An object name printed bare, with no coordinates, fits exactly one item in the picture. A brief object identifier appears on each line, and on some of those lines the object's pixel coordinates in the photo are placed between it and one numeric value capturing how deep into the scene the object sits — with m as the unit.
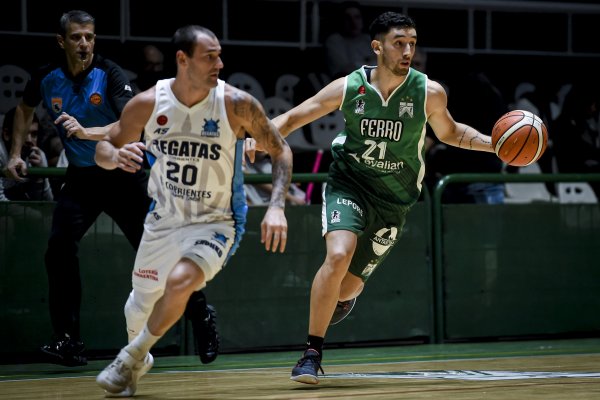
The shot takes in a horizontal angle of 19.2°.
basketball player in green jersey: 12.36
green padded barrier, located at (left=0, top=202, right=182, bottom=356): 15.13
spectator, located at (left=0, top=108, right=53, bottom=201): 15.57
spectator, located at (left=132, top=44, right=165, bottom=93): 17.65
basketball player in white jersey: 10.29
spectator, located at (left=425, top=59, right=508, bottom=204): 18.19
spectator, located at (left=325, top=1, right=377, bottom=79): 19.08
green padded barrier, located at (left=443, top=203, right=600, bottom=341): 17.42
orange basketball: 12.17
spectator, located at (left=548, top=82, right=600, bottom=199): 20.73
